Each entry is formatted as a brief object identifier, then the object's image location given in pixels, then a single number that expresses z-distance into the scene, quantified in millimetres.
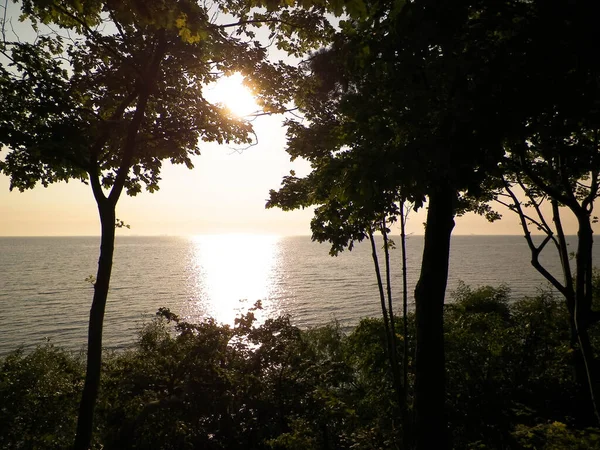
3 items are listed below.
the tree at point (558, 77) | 4438
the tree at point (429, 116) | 4684
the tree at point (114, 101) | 6590
